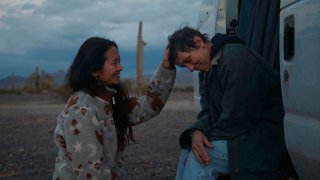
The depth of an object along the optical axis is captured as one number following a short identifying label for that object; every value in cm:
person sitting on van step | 185
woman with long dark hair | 185
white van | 146
